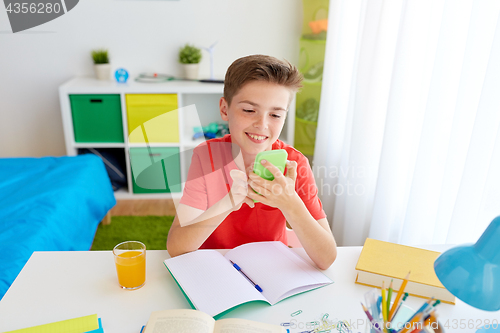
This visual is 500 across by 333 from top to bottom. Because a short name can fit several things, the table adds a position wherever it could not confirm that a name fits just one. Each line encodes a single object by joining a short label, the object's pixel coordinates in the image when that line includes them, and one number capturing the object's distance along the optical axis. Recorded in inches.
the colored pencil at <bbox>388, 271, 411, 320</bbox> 22.8
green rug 86.1
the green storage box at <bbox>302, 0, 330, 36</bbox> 103.7
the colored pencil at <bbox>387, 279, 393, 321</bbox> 22.4
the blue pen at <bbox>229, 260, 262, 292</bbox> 33.4
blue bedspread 53.2
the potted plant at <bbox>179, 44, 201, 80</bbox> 107.7
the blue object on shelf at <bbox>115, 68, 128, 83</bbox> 104.7
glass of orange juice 32.9
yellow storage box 99.0
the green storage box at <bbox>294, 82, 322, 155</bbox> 105.5
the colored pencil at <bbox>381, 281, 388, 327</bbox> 22.8
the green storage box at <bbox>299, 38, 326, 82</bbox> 104.0
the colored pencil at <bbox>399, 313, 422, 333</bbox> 21.0
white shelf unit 98.4
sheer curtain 44.3
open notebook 31.3
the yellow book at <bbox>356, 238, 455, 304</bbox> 33.0
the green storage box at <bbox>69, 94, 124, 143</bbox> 99.7
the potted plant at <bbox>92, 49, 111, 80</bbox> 106.0
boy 36.6
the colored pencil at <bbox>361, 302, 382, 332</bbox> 22.6
